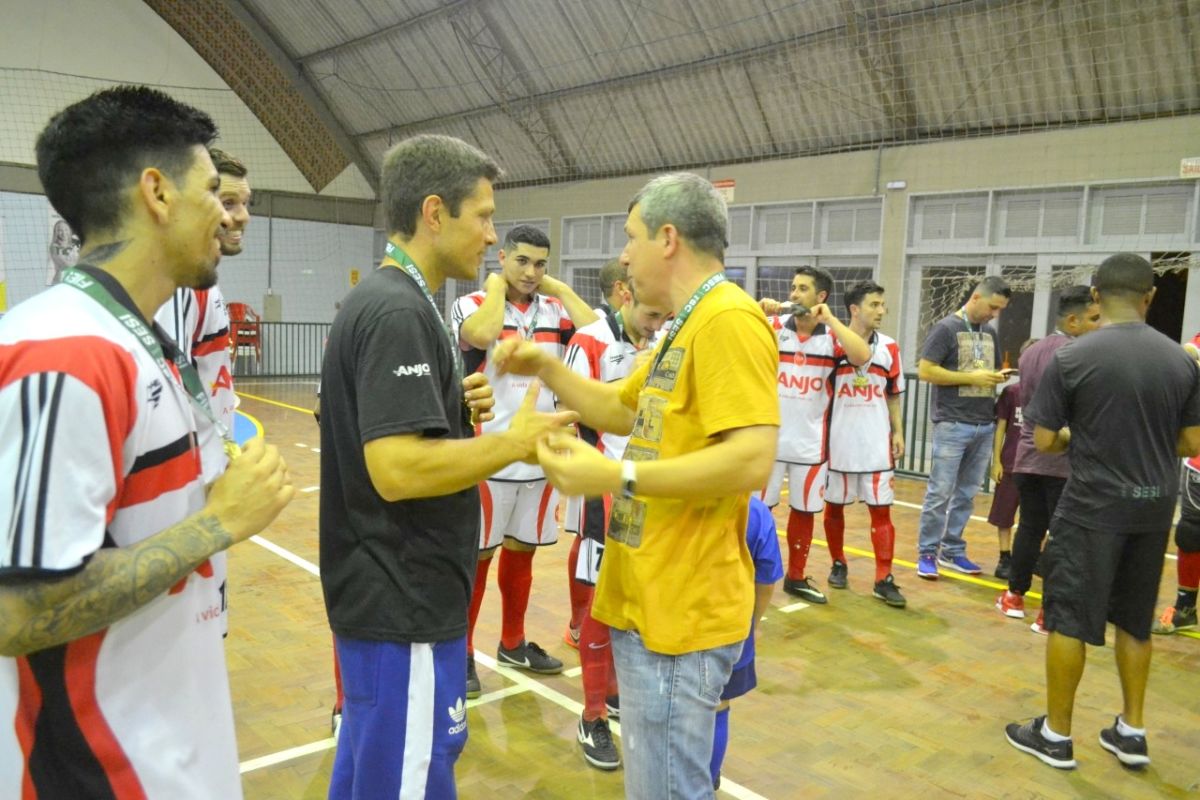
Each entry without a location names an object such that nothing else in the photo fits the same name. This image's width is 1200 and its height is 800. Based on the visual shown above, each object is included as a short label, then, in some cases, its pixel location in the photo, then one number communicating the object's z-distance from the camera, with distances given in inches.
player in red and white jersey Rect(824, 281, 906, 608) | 214.8
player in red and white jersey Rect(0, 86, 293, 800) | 45.8
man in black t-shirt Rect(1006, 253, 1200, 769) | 129.0
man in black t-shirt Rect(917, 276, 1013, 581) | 229.8
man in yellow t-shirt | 71.5
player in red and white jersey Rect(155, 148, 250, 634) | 111.3
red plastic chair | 687.1
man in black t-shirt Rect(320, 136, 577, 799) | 72.6
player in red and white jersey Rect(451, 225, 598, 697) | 158.2
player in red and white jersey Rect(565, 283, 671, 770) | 134.6
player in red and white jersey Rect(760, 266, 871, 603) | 214.1
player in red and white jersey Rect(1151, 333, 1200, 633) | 193.2
